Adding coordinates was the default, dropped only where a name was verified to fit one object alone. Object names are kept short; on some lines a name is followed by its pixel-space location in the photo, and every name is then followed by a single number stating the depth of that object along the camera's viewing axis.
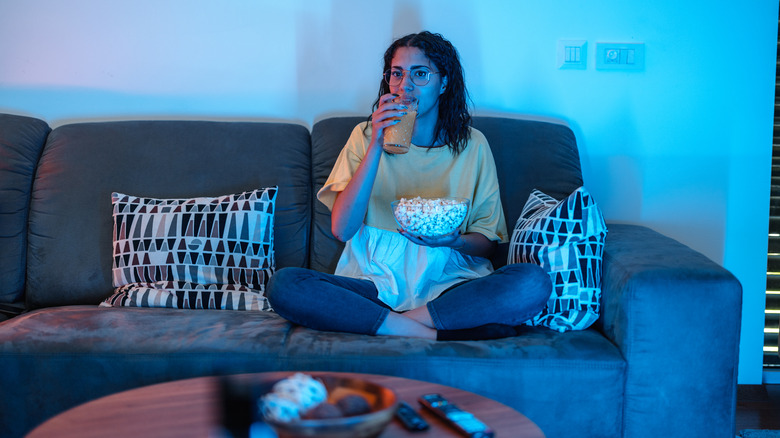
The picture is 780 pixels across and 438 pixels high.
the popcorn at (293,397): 0.83
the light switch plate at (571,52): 2.37
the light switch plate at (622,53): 2.36
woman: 1.61
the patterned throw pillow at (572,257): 1.69
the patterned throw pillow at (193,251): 1.93
